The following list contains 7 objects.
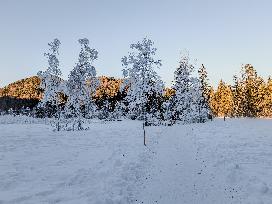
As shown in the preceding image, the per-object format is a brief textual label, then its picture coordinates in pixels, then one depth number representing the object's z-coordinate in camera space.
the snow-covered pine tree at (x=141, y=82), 14.89
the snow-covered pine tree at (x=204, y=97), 36.69
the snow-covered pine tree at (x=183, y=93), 35.73
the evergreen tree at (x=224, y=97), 57.60
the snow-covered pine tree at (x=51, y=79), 21.76
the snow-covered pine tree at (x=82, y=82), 21.70
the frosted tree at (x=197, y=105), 35.49
